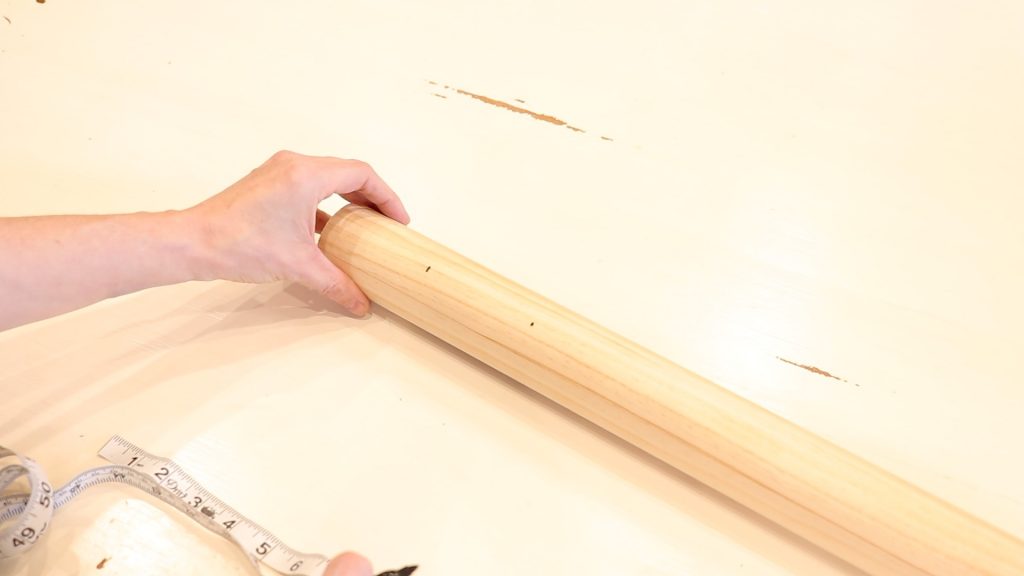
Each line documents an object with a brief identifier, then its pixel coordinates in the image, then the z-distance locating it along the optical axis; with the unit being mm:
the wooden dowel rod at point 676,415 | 718
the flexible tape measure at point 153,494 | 799
